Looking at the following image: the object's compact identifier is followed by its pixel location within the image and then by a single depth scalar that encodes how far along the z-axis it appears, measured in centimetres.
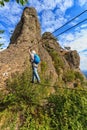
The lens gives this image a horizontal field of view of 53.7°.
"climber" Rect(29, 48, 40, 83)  554
